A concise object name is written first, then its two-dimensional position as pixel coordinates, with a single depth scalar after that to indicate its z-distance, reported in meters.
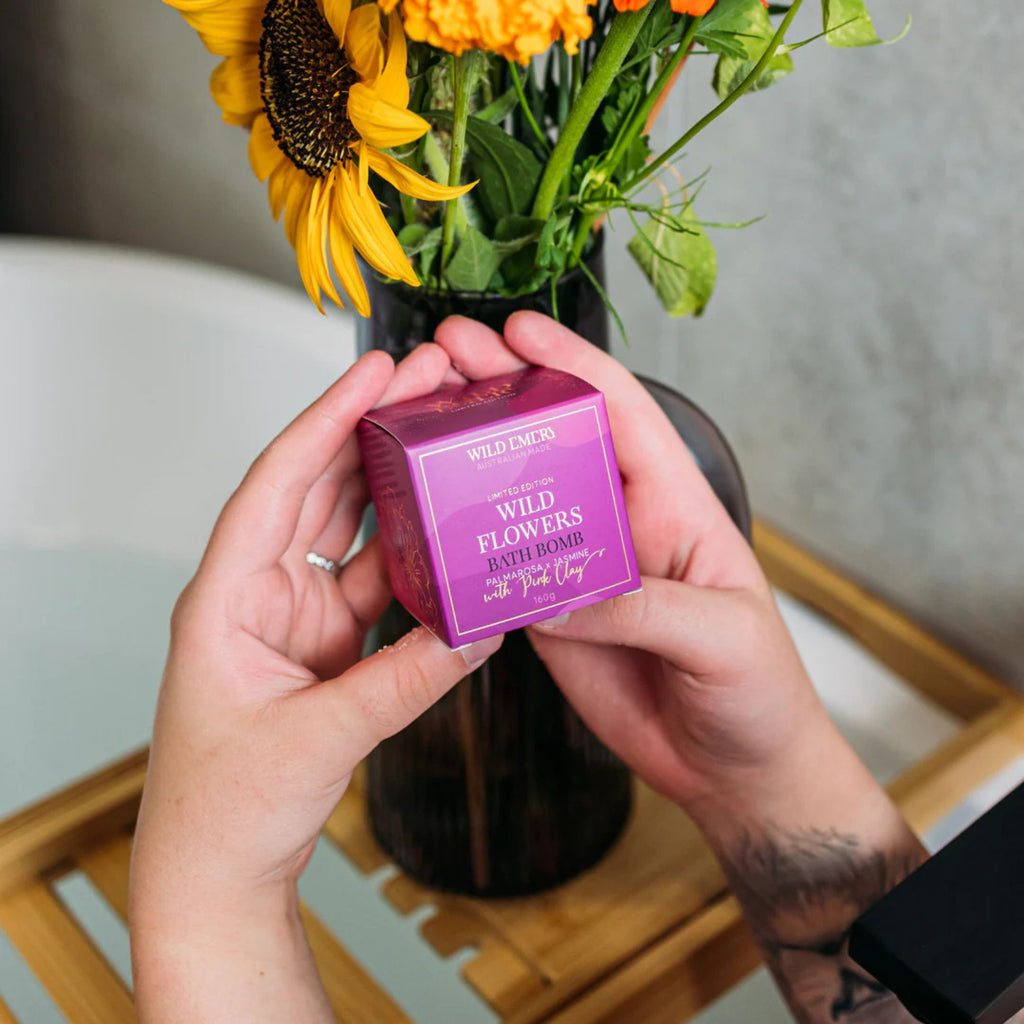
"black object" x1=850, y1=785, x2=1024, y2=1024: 0.40
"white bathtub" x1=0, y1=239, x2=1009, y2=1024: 1.06
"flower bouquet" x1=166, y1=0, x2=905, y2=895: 0.43
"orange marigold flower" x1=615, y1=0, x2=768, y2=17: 0.37
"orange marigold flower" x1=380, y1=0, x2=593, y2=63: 0.36
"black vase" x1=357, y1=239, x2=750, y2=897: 0.61
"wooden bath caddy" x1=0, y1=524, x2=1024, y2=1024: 0.62
